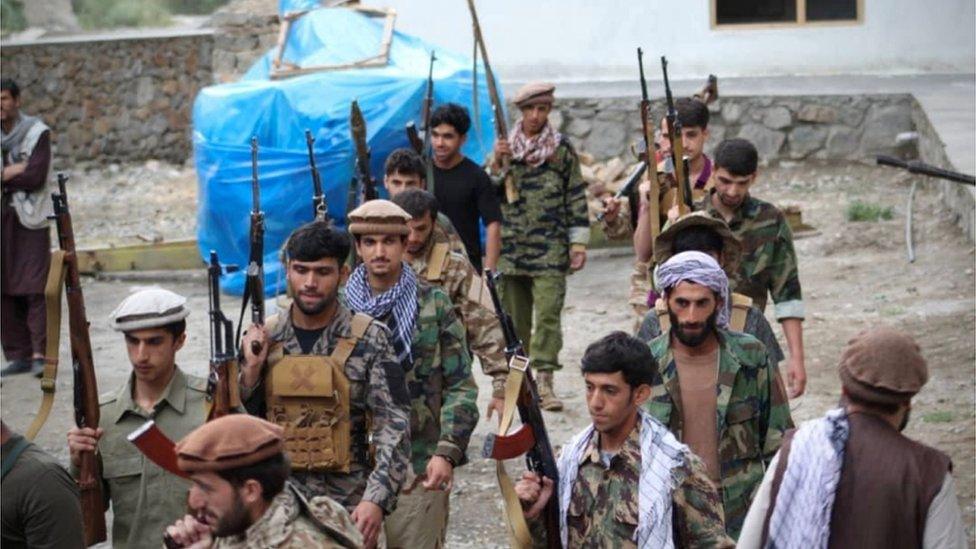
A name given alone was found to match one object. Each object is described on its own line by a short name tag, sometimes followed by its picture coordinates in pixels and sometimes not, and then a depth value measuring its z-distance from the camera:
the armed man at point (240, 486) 7.28
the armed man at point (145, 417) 10.26
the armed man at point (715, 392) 10.52
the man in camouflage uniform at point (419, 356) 11.93
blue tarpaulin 27.67
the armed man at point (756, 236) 14.00
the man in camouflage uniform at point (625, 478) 8.97
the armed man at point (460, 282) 13.13
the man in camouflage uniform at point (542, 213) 19.09
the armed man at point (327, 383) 10.66
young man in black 17.59
